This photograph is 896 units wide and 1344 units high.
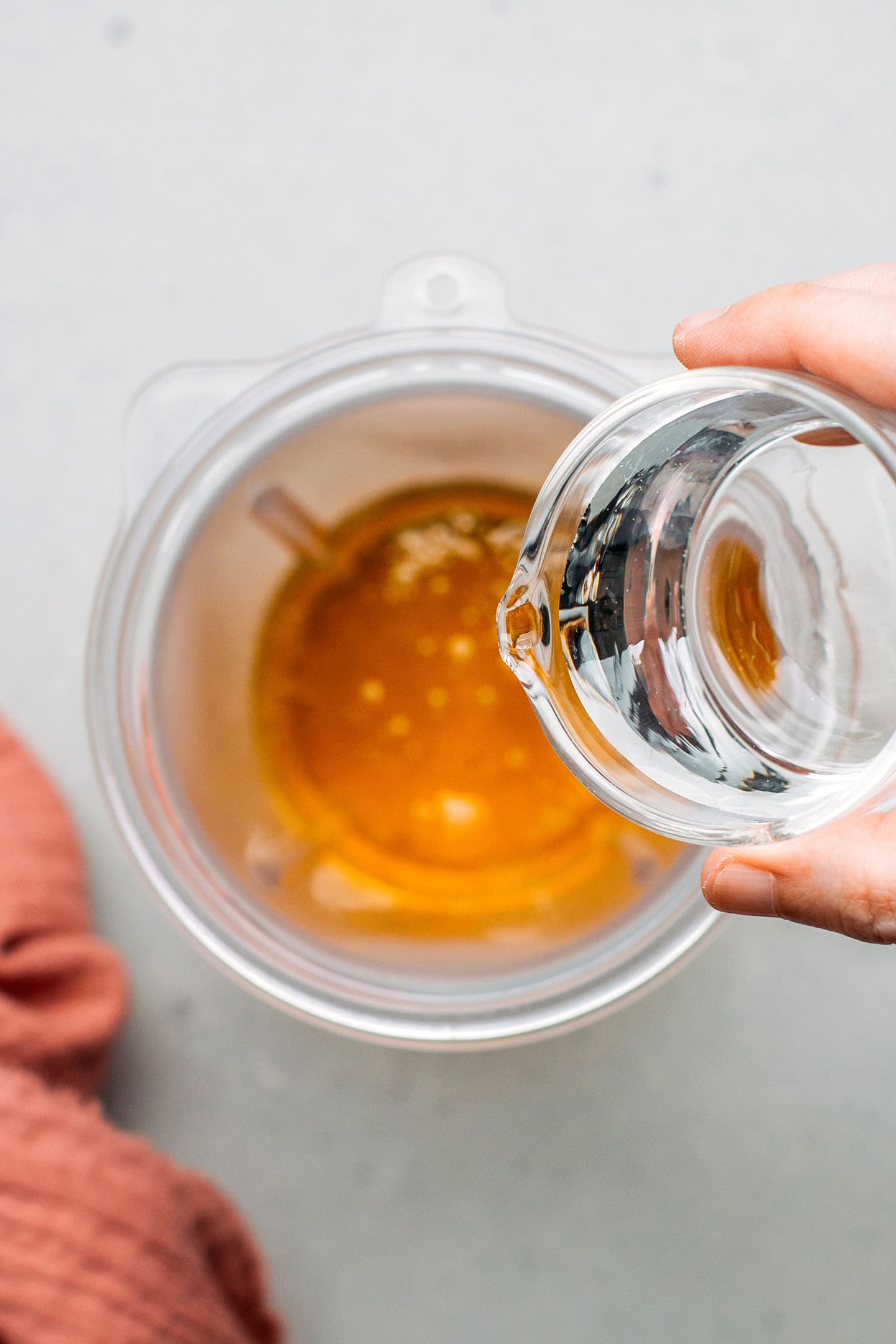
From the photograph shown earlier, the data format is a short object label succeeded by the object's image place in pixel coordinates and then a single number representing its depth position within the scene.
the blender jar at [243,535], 0.34
